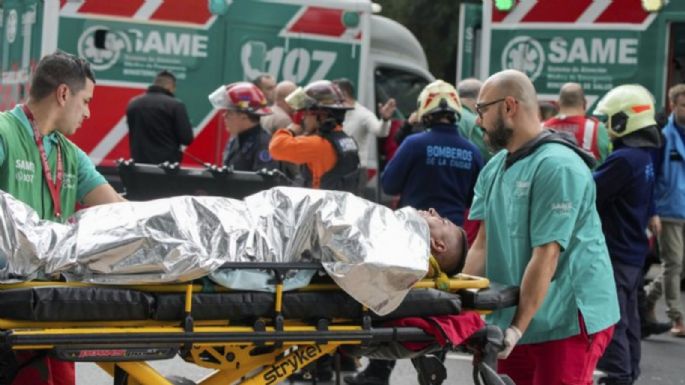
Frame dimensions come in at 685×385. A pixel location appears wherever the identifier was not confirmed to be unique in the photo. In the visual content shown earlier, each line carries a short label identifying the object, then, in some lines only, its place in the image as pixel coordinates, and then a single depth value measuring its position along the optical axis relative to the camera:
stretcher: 8.65
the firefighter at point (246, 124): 19.31
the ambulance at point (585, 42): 24.23
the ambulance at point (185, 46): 24.81
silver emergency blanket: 8.96
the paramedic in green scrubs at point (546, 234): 10.49
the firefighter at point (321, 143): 17.77
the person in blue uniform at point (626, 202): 14.97
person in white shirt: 23.05
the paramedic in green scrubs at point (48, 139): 10.52
